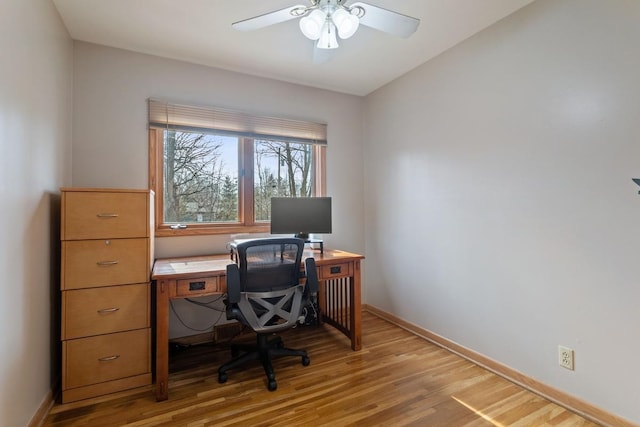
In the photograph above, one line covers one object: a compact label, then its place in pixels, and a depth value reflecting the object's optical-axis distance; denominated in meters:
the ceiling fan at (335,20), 1.62
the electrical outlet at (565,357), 1.78
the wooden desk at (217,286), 1.93
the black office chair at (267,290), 2.01
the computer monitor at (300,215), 2.79
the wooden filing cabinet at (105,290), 1.85
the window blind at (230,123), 2.56
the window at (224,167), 2.61
